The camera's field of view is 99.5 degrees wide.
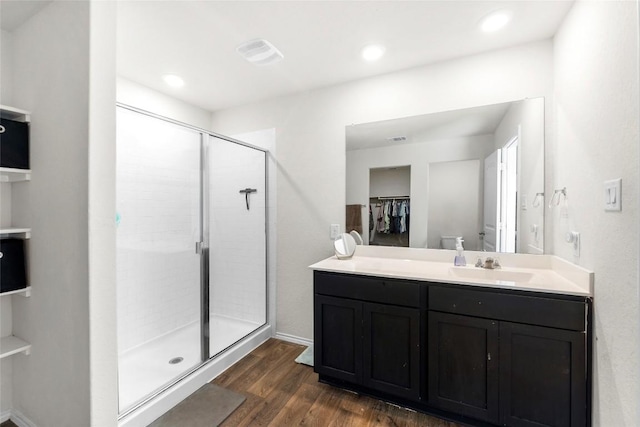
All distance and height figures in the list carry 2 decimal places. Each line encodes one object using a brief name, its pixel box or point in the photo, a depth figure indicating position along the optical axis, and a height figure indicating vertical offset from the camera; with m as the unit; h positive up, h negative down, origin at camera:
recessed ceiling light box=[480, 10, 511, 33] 1.64 +1.20
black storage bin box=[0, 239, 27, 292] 1.42 -0.29
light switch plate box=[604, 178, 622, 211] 1.12 +0.07
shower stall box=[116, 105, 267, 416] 2.31 -0.34
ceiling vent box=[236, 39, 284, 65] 1.92 +1.18
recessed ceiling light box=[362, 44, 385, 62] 1.96 +1.19
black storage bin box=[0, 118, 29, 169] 1.40 +0.36
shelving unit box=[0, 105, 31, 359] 1.45 -0.10
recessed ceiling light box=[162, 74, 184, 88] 2.35 +1.18
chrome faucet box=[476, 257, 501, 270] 1.90 -0.37
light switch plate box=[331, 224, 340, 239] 2.50 -0.17
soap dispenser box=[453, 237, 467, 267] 1.99 -0.33
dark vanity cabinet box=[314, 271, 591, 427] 1.38 -0.80
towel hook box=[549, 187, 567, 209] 1.64 +0.10
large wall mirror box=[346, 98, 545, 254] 1.93 +0.26
